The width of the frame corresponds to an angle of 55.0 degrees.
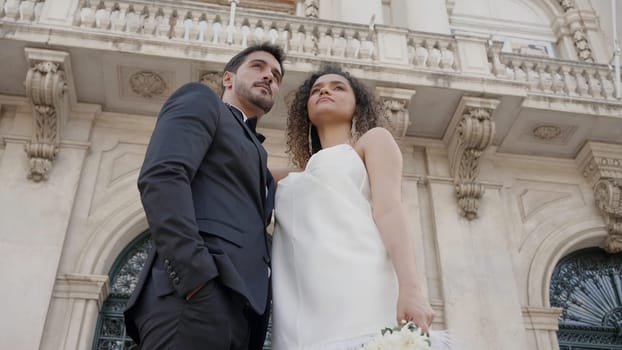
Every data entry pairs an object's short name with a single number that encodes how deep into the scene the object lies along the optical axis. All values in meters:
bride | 2.01
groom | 1.83
